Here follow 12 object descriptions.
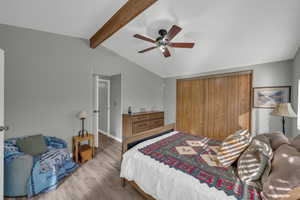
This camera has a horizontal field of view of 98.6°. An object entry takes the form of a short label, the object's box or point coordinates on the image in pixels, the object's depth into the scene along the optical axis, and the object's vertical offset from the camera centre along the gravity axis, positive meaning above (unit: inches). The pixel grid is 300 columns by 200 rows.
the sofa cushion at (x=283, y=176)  35.8 -22.3
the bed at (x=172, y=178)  43.5 -30.6
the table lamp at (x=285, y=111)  83.3 -7.0
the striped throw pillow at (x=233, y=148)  59.3 -22.7
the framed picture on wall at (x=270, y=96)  105.2 +3.6
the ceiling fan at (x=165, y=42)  80.7 +38.3
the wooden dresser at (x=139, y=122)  144.9 -28.0
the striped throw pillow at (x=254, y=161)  46.9 -23.5
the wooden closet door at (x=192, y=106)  154.2 -8.3
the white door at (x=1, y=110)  57.1 -5.6
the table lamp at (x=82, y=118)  112.1 -17.9
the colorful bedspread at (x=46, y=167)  71.1 -42.1
